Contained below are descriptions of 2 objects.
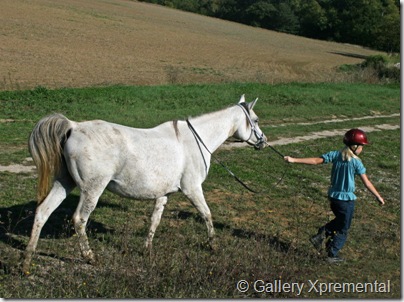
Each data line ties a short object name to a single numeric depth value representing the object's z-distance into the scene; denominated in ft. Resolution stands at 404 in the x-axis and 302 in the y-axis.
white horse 24.27
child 27.48
